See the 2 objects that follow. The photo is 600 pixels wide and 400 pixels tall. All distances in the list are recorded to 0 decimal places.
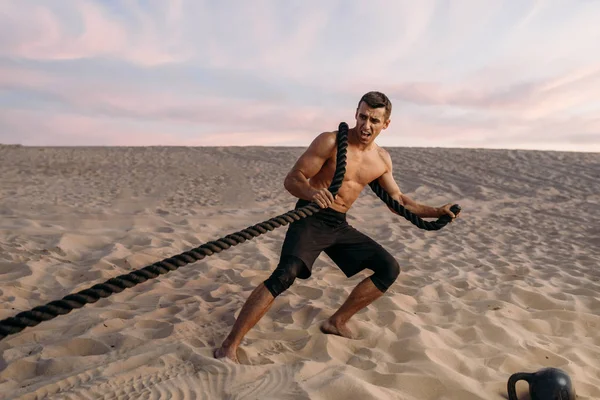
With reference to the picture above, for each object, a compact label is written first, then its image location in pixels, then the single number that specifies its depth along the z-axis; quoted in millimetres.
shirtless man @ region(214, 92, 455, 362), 3457
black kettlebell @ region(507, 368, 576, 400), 2705
